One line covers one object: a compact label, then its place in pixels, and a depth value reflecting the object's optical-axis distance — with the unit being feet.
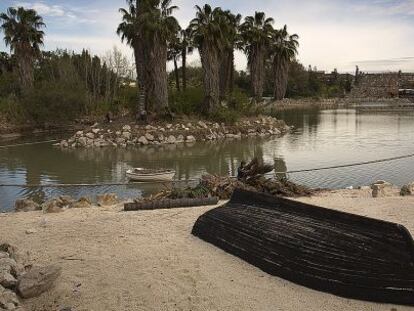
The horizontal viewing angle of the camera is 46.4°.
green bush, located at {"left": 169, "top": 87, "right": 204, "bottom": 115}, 101.27
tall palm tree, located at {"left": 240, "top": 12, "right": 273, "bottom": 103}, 146.10
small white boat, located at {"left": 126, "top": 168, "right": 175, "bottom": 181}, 46.70
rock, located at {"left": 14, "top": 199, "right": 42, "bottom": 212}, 33.88
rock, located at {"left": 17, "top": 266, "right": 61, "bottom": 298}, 17.22
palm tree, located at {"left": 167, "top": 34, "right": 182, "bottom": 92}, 122.60
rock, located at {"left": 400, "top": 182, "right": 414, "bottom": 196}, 33.99
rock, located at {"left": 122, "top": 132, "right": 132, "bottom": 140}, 87.03
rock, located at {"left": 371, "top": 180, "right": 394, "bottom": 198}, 34.06
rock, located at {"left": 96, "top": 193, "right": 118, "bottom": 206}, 34.25
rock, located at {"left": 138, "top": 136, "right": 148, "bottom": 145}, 85.56
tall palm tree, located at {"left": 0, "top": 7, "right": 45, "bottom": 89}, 111.75
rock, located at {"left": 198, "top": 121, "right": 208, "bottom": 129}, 96.37
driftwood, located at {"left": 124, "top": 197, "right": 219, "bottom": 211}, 30.22
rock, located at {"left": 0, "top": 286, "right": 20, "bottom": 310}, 15.86
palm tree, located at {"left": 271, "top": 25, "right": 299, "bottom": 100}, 185.88
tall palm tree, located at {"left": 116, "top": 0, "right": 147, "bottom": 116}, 94.67
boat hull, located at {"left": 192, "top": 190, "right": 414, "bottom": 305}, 16.37
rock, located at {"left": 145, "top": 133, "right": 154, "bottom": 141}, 86.81
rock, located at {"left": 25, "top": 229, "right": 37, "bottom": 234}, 24.85
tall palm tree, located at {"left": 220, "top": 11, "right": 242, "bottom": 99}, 106.83
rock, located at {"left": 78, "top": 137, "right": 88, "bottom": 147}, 83.10
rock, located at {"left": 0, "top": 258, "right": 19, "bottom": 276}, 18.37
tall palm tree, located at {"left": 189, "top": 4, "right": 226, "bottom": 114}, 99.50
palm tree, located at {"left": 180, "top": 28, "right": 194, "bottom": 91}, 115.37
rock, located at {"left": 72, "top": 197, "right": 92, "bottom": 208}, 33.50
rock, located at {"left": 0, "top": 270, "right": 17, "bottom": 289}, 17.51
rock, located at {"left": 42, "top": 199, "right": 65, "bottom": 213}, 30.99
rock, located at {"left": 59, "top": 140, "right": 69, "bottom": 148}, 82.38
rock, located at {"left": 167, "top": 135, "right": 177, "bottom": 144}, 86.62
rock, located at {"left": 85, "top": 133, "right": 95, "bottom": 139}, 86.45
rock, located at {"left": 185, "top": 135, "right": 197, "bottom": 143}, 89.03
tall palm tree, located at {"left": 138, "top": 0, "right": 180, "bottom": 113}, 89.04
